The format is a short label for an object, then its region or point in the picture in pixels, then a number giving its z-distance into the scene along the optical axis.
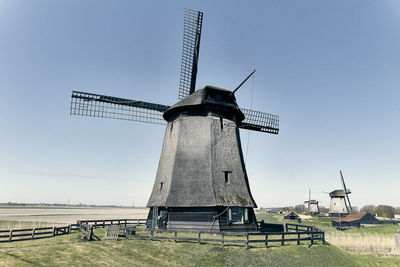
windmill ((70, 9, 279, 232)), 18.94
